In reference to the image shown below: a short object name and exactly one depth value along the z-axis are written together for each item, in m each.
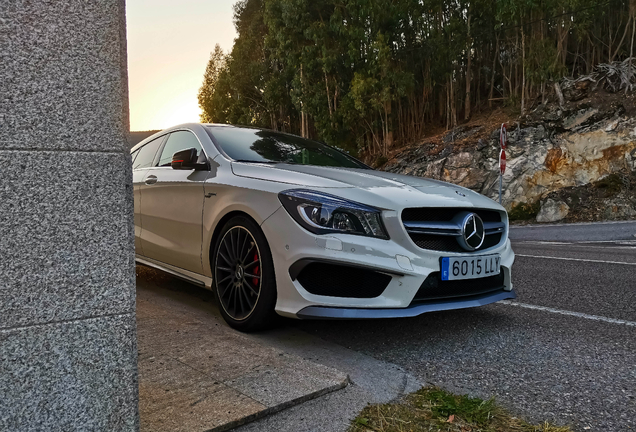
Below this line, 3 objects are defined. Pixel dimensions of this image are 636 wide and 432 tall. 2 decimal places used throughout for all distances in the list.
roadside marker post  14.81
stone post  1.75
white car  3.20
